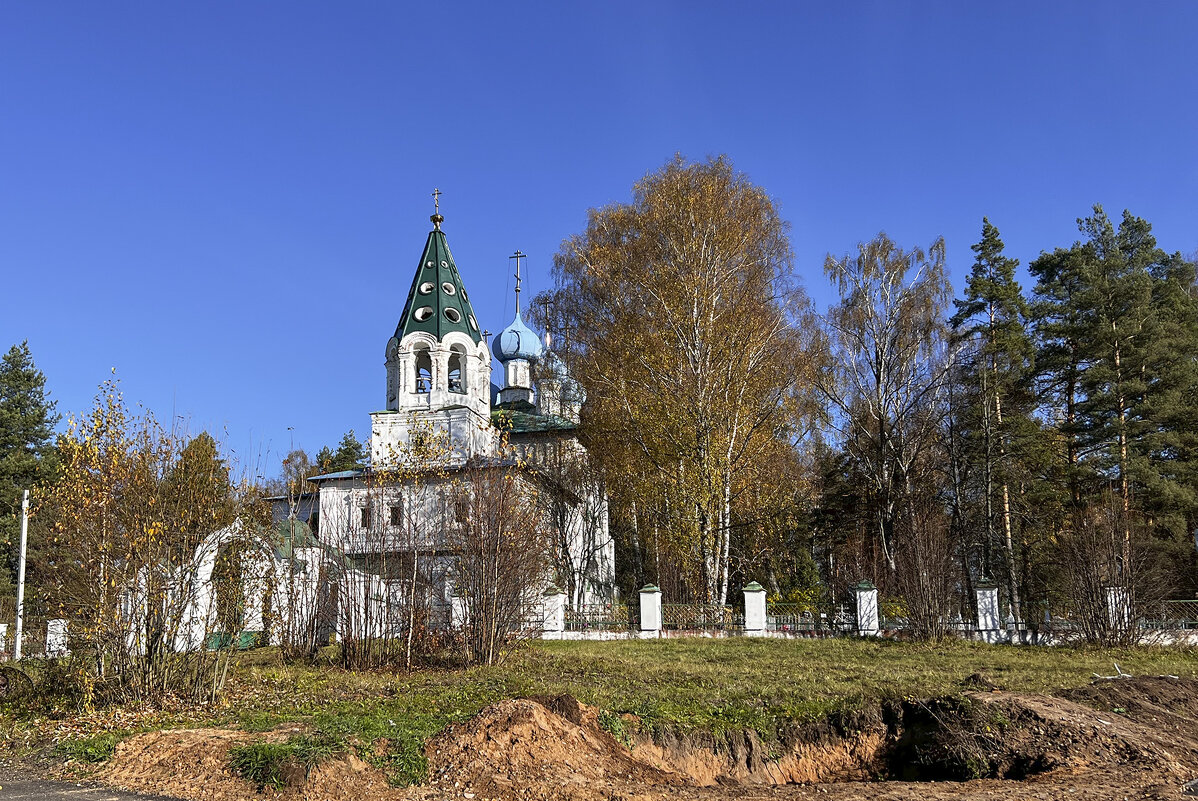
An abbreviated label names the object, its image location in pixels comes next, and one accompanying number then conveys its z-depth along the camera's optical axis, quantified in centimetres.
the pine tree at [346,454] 4741
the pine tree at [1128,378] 2334
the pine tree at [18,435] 3025
